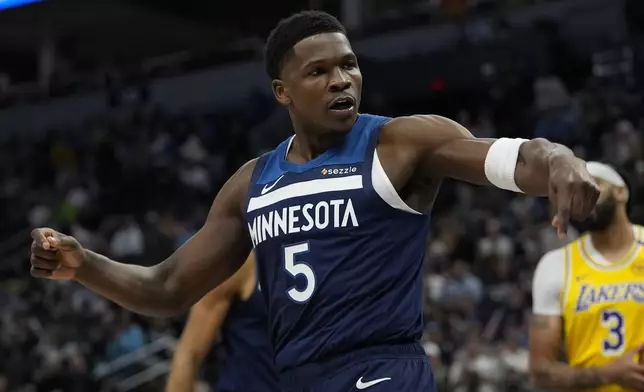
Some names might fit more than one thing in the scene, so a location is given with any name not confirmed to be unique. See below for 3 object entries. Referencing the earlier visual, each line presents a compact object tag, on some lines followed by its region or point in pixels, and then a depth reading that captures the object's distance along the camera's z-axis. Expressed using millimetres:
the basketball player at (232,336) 8625
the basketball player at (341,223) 5930
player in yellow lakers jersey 8766
